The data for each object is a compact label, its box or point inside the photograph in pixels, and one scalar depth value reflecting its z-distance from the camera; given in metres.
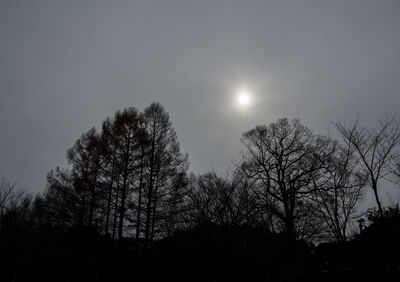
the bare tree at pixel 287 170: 17.61
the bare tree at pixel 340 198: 12.02
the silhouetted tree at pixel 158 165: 13.45
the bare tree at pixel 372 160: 10.92
